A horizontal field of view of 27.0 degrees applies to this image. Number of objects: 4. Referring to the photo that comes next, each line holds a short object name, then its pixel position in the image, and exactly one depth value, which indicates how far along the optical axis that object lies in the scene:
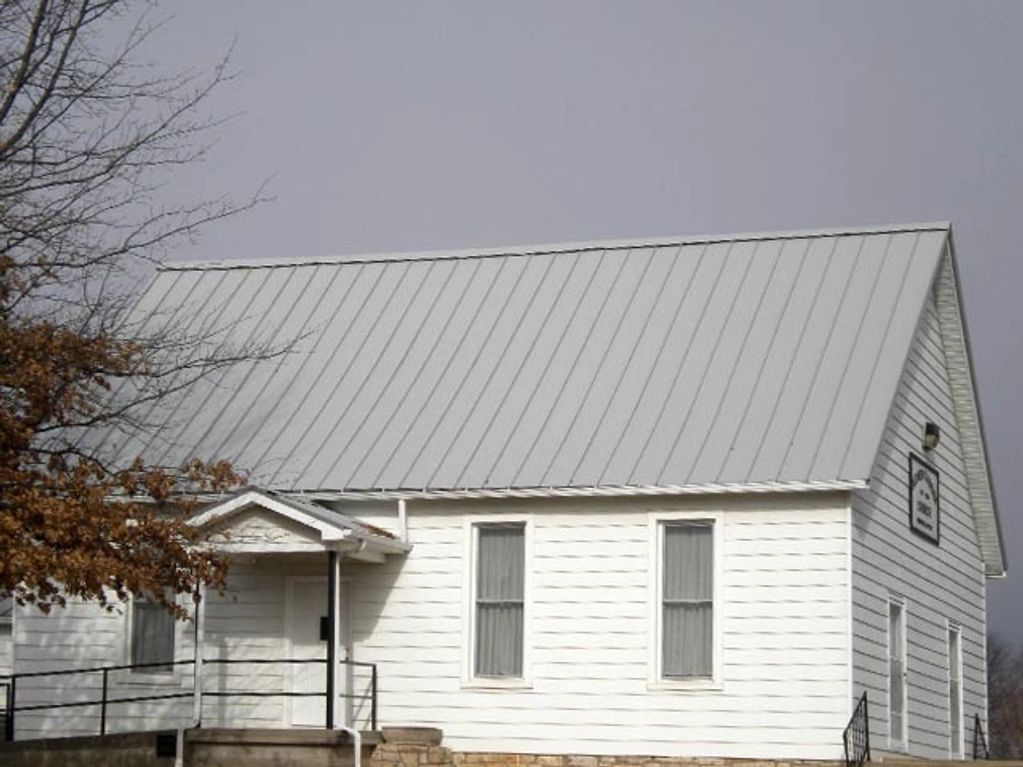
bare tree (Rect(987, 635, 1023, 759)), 74.00
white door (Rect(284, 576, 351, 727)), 26.59
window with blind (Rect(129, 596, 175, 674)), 27.46
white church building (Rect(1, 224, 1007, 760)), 24.69
